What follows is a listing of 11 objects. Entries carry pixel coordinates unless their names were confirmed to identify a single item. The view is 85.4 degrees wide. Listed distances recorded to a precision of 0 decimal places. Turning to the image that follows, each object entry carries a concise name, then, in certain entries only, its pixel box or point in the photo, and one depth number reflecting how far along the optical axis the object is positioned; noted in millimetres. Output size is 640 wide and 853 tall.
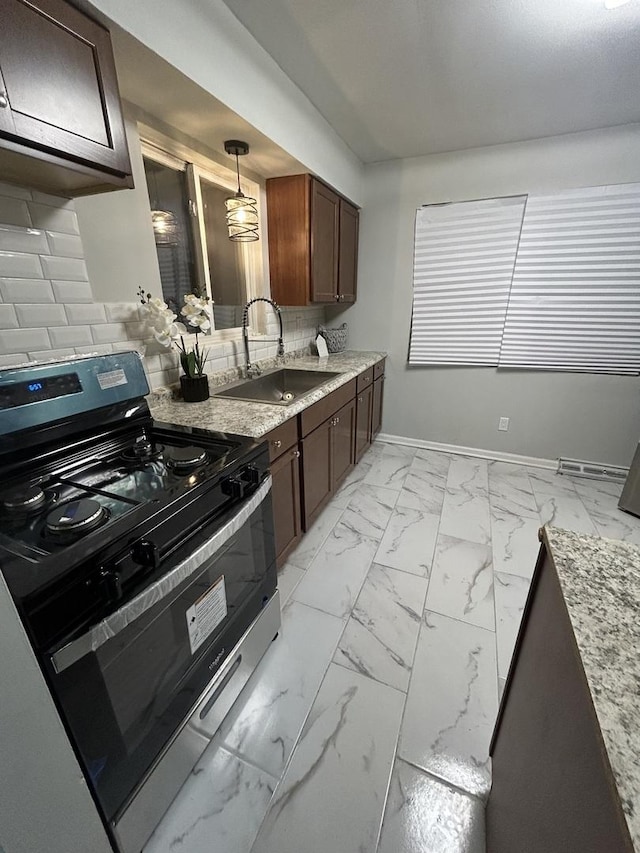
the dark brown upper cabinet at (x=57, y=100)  833
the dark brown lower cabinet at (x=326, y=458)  1982
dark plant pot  1677
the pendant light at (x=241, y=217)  2014
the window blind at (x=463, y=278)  2705
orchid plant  1516
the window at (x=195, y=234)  1747
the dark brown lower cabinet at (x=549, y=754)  425
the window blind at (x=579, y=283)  2455
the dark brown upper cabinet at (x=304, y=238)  2295
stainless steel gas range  690
